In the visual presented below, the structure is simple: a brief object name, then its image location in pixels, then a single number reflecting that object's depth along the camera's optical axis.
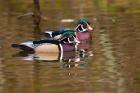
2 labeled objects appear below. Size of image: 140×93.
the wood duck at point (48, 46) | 21.78
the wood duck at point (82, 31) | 24.09
